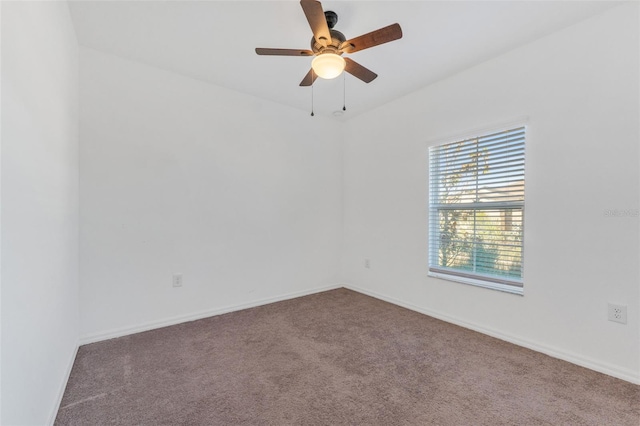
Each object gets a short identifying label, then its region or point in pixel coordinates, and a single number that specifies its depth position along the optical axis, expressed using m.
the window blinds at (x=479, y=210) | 2.41
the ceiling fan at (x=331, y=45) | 1.66
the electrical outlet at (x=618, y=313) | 1.87
